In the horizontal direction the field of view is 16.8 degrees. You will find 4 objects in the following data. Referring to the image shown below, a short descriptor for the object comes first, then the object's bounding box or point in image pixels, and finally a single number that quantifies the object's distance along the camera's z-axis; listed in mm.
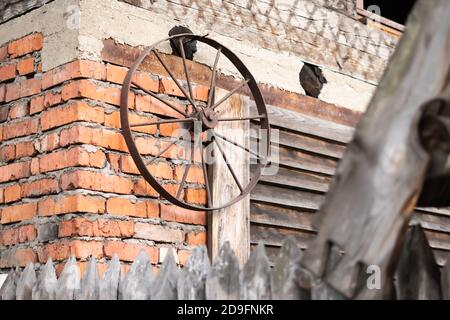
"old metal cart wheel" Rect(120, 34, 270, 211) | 7168
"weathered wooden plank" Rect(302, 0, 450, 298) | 3053
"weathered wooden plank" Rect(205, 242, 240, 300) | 4096
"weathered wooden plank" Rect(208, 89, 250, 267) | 7944
